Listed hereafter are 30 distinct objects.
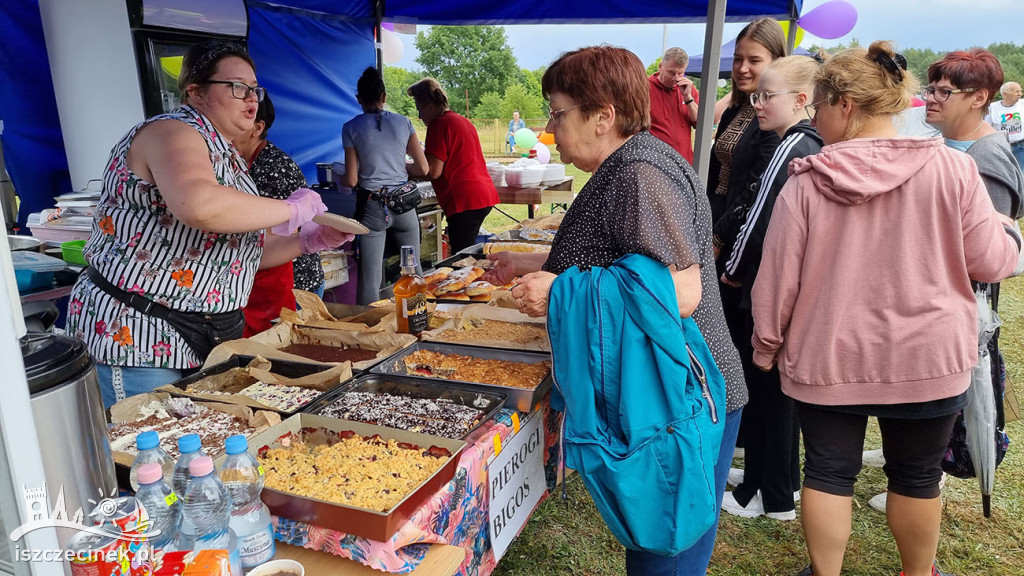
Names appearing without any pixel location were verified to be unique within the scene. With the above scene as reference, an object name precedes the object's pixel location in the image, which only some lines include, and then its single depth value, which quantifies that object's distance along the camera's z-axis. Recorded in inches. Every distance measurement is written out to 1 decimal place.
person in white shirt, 294.6
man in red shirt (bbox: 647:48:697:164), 178.9
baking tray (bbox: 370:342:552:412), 75.0
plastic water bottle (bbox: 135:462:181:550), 39.1
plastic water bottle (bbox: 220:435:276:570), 45.7
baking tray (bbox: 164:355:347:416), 81.4
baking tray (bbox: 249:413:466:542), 47.0
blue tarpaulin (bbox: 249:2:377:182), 217.9
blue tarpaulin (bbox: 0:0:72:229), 149.2
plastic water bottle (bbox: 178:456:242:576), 40.6
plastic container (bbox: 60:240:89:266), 129.1
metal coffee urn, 34.4
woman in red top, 215.8
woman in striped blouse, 70.9
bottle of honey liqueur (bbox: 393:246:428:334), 96.0
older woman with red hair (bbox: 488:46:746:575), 57.7
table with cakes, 50.5
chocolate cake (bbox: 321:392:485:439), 67.1
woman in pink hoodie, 71.6
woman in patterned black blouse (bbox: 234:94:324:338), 117.6
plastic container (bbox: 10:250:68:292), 112.5
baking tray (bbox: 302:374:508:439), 72.6
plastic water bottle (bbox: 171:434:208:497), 43.8
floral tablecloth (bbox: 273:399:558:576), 48.9
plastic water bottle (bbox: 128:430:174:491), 41.8
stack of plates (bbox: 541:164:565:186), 301.6
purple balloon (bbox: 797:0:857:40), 286.0
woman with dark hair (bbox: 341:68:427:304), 195.0
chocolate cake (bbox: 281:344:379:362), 90.3
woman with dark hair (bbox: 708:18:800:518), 110.7
